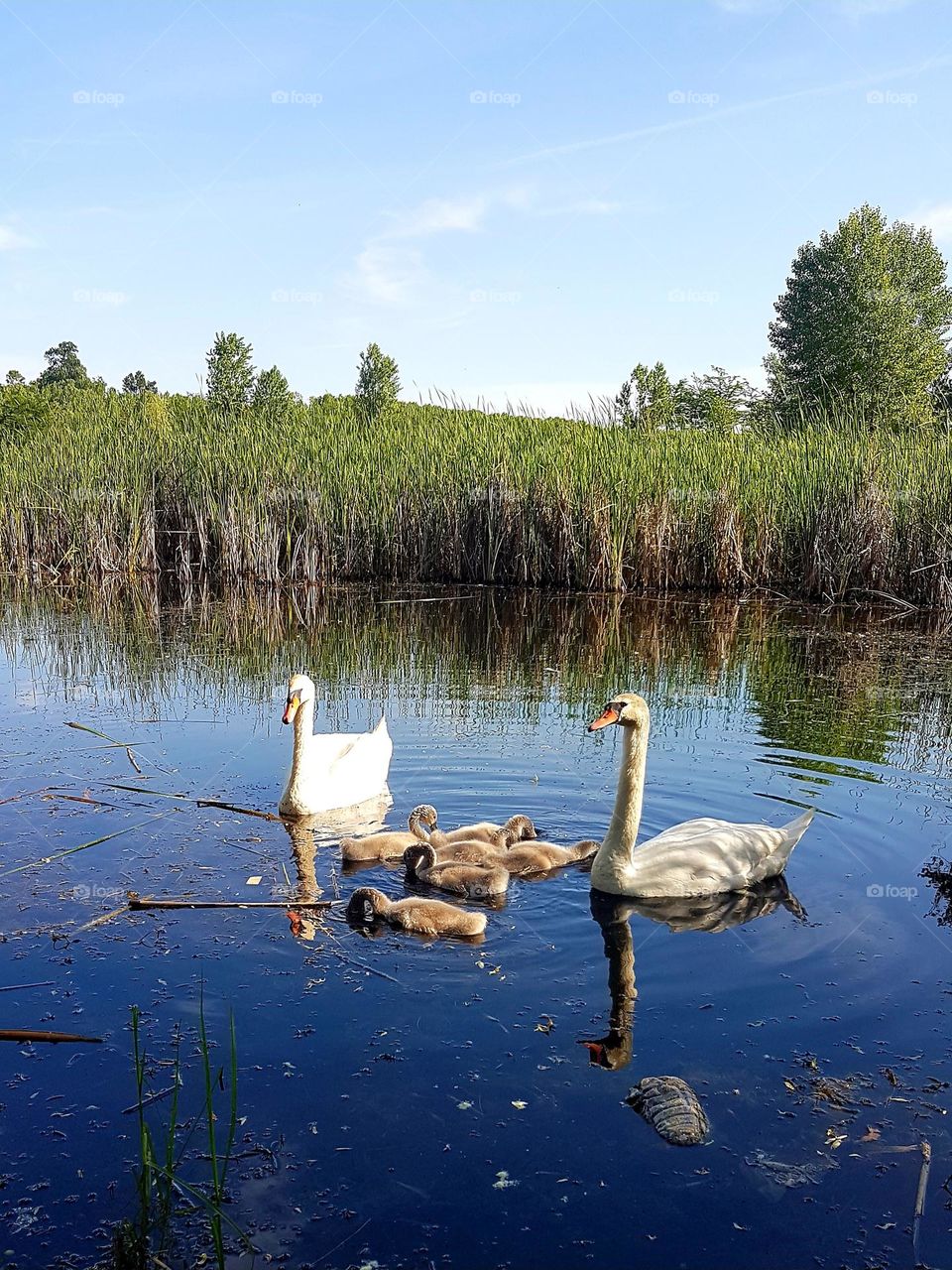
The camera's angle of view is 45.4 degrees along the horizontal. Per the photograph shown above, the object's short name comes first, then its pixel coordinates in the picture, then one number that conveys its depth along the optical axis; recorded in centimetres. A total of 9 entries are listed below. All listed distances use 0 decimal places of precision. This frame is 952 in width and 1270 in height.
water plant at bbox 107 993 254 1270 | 329
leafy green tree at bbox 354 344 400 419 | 4088
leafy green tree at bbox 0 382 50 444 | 3747
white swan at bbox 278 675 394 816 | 785
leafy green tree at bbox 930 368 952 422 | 5464
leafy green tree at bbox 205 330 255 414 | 3612
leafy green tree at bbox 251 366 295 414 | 3703
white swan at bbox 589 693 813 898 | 639
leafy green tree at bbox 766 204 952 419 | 5412
